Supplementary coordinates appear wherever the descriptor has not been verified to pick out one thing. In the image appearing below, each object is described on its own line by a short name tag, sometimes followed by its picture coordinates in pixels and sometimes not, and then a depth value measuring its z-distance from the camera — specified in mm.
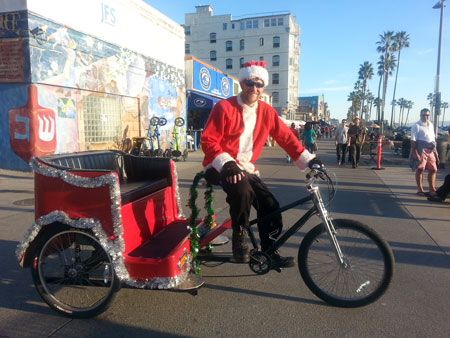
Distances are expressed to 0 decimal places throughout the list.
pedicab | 2607
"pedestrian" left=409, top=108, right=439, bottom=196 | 6938
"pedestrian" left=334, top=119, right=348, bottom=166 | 12768
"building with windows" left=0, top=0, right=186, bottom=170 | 8742
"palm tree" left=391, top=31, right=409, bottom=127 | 53594
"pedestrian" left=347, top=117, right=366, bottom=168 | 12047
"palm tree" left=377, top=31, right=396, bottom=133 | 53594
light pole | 16250
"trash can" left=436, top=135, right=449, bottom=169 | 11561
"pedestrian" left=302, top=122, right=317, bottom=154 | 12473
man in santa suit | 2814
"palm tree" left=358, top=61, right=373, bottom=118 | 73938
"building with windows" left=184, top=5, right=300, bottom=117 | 49188
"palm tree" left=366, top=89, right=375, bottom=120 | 100262
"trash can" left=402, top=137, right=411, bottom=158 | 15109
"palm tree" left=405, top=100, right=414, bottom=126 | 141625
